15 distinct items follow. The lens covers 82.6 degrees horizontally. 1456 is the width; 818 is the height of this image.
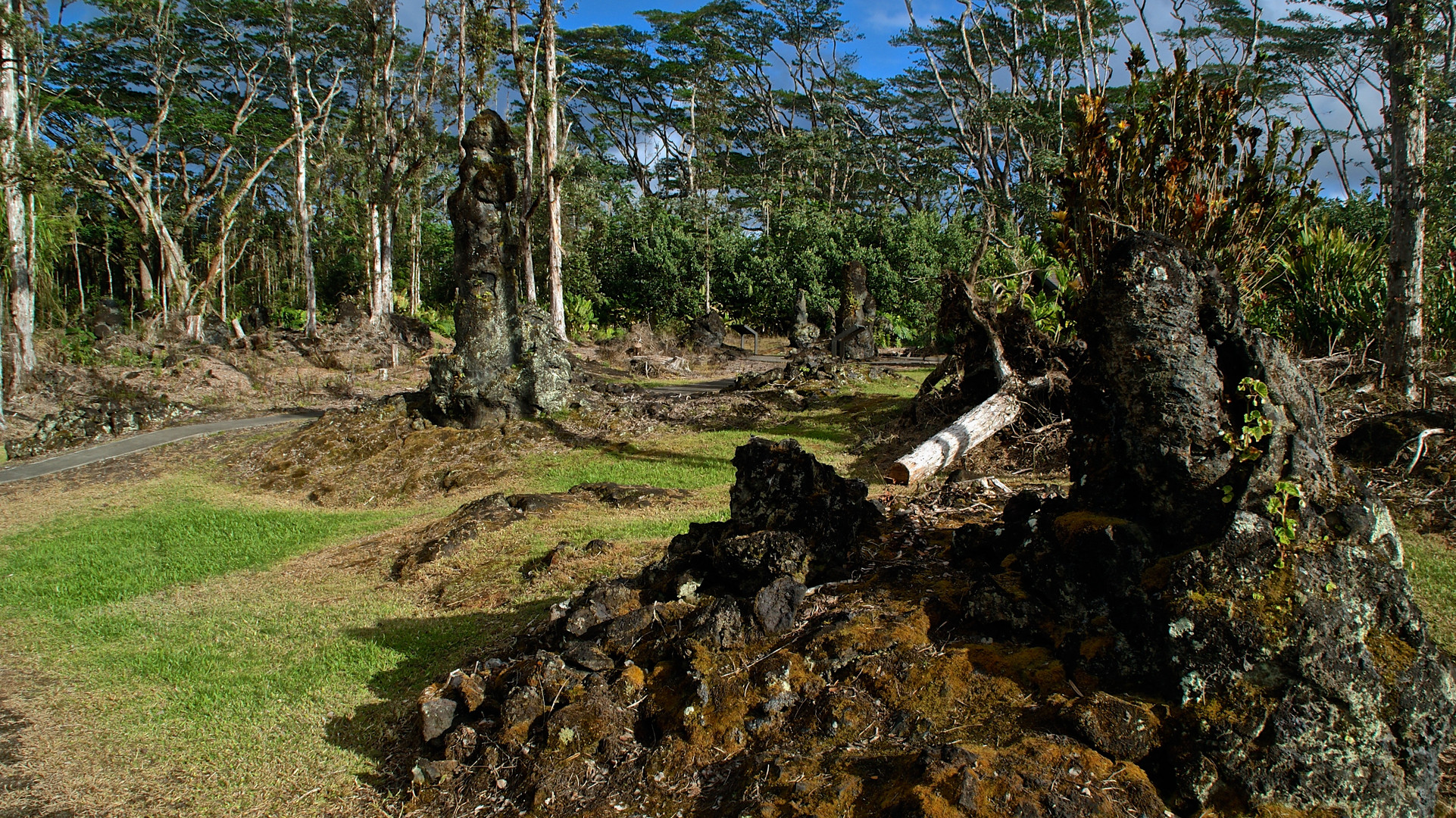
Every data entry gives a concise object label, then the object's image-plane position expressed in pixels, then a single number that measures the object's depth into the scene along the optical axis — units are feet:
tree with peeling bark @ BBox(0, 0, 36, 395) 48.60
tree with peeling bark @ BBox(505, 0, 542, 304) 72.23
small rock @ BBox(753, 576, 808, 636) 12.30
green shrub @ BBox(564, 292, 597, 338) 96.63
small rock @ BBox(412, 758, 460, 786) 11.91
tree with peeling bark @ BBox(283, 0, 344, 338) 79.36
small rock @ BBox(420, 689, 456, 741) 12.59
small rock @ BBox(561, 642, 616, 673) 12.72
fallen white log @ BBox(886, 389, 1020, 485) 21.53
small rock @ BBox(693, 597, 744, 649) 12.15
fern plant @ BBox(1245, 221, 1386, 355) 31.55
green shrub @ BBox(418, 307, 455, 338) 97.76
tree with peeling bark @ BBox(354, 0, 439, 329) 80.43
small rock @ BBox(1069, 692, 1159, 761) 8.73
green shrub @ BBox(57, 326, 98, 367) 62.03
